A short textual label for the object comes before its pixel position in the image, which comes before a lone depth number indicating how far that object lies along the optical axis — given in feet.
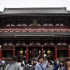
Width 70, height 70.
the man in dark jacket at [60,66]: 11.40
